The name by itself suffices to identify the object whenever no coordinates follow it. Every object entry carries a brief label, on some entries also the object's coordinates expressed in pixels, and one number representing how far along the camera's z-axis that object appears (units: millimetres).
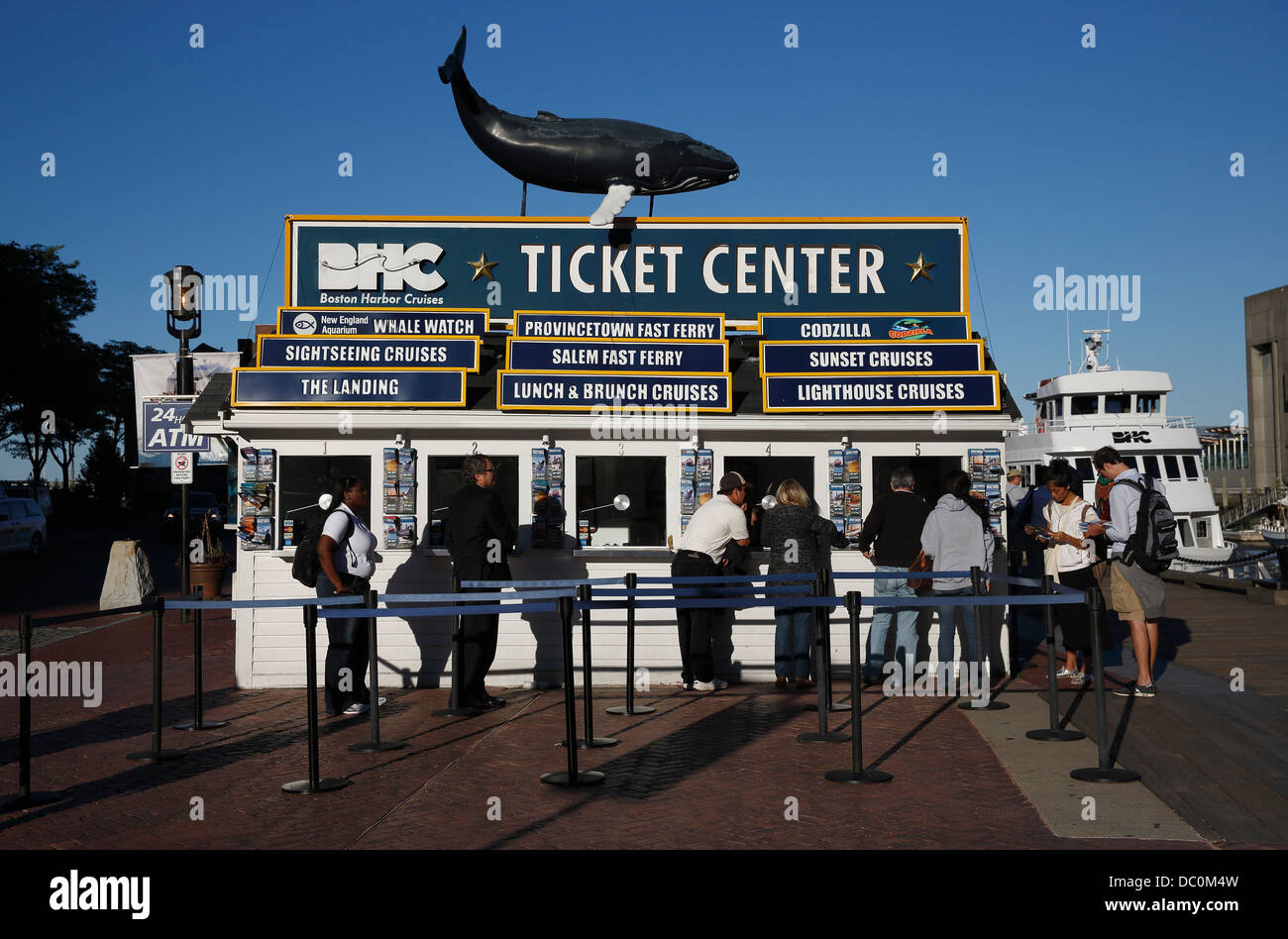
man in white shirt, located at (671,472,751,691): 10867
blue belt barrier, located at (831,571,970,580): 10133
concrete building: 60719
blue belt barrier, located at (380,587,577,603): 8435
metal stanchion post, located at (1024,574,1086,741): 8445
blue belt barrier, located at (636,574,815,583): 9977
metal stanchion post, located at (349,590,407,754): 8547
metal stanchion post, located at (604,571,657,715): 9752
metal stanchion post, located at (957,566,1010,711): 9901
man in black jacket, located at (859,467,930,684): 11023
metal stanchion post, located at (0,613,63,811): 7137
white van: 34719
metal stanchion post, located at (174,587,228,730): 9266
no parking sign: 18594
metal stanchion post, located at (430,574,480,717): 9875
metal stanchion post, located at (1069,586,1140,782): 7348
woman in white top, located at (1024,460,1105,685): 10867
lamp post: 20375
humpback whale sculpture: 13975
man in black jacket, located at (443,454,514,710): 9977
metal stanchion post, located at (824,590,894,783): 7301
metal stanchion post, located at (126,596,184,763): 8273
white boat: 31656
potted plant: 20531
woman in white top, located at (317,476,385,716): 9969
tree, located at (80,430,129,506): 65250
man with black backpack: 9633
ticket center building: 11391
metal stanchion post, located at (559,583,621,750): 8020
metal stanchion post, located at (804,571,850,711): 7914
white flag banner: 22078
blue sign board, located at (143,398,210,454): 18359
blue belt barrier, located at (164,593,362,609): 8070
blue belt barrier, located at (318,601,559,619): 7922
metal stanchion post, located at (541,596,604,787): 7156
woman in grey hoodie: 10305
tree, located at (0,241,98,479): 46625
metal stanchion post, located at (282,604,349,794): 7291
